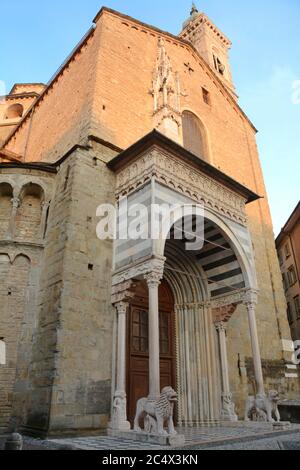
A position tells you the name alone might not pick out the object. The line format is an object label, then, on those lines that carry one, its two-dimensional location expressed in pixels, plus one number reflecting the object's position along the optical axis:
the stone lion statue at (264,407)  8.61
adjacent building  21.22
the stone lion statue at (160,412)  6.21
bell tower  24.19
